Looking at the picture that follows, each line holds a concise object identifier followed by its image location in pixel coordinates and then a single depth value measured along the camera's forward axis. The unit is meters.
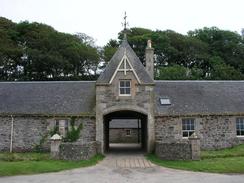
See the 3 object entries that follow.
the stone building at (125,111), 26.38
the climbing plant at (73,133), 26.00
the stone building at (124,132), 47.16
